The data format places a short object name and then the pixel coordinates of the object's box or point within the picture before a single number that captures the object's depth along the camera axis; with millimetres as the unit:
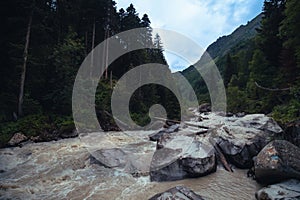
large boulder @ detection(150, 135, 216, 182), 7277
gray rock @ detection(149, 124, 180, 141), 13997
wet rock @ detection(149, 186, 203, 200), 4934
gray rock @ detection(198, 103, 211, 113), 52856
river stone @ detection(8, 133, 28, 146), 12023
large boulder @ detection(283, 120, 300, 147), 7904
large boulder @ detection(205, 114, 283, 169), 8258
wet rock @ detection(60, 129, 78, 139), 14413
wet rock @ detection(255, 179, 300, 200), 5078
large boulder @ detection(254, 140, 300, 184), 5840
